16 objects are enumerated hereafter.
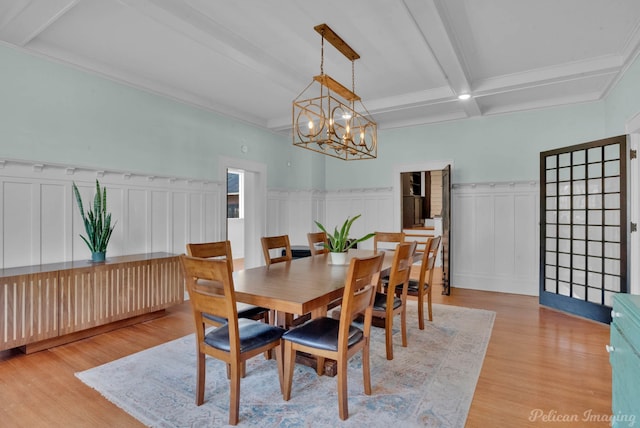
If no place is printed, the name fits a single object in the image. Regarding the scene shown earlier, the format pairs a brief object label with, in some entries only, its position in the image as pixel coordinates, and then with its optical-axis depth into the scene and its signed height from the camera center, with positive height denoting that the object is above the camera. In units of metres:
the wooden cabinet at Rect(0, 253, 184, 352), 2.59 -0.74
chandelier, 2.68 +1.08
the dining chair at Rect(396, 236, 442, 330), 3.23 -0.70
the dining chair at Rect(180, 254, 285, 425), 1.77 -0.70
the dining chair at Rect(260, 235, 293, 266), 3.15 -0.31
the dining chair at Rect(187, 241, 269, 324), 2.59 -0.32
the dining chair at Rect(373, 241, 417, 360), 2.46 -0.61
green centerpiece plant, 2.88 -0.28
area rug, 1.89 -1.13
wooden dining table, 1.79 -0.44
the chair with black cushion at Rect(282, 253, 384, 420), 1.85 -0.71
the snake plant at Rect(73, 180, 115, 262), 3.27 -0.14
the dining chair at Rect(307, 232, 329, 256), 3.80 -0.30
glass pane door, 3.45 -0.12
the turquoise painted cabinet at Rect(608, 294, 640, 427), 1.29 -0.60
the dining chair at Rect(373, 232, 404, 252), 3.98 -0.27
